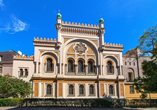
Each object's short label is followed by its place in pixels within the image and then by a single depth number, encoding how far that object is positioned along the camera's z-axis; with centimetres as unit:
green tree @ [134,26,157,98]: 1411
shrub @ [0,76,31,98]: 2127
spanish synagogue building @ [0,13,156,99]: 2390
